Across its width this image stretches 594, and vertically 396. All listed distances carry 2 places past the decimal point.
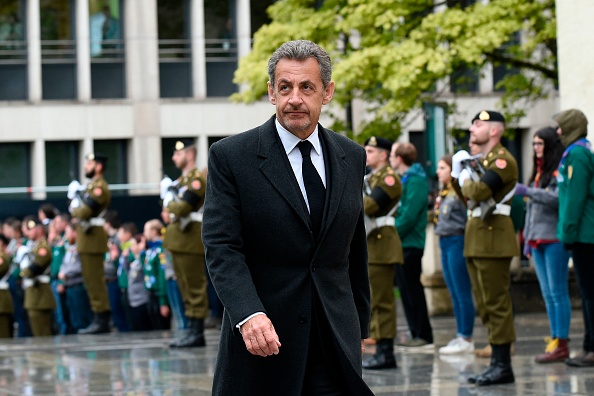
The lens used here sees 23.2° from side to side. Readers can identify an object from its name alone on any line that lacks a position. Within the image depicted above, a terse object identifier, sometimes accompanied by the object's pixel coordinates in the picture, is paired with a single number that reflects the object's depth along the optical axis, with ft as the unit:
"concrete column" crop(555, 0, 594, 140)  51.47
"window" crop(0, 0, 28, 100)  122.52
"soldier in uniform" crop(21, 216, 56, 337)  66.80
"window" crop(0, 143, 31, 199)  123.45
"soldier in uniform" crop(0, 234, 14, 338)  72.79
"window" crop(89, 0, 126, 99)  123.85
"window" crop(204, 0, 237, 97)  126.21
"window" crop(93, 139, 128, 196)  124.57
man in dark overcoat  18.39
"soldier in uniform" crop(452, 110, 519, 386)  35.53
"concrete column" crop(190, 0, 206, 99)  124.77
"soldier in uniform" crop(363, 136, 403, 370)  41.55
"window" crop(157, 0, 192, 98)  125.90
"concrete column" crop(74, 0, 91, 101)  122.52
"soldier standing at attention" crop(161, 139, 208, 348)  50.03
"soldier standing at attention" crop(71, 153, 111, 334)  59.00
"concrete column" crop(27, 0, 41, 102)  122.11
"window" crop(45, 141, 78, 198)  124.26
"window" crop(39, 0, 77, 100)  123.54
